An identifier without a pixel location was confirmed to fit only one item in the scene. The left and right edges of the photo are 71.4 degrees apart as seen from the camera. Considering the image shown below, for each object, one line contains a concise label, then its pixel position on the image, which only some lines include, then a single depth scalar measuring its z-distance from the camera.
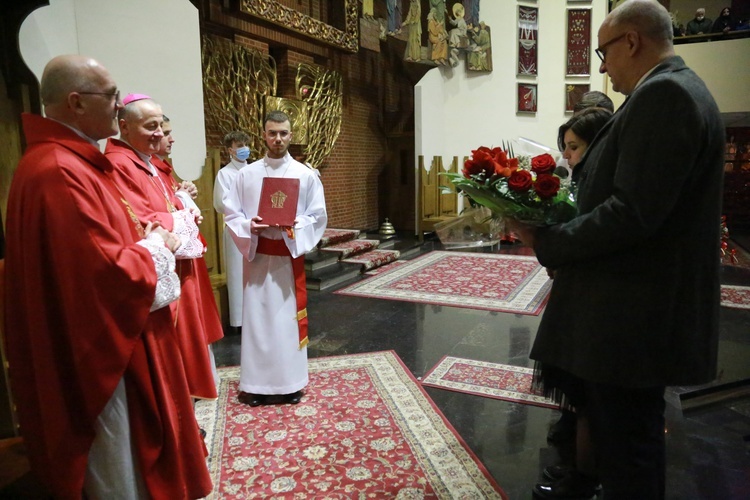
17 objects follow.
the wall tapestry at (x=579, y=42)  11.69
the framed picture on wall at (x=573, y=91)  11.89
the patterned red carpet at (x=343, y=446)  2.30
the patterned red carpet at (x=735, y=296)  5.20
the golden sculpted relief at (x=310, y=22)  6.83
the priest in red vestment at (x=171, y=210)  2.28
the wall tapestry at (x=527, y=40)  11.60
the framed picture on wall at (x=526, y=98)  11.77
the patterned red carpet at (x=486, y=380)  3.23
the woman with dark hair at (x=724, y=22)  11.39
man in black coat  1.42
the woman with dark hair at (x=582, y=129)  2.42
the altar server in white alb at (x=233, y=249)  4.40
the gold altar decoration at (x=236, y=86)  6.67
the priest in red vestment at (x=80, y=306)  1.46
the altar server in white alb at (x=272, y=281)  3.14
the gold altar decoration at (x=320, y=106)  8.30
